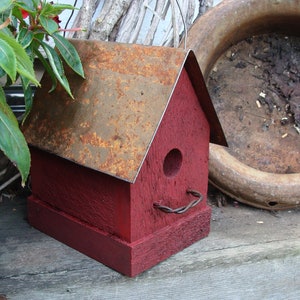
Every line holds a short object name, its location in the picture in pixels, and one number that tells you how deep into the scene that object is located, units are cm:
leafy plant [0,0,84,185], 70
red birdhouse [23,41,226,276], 96
